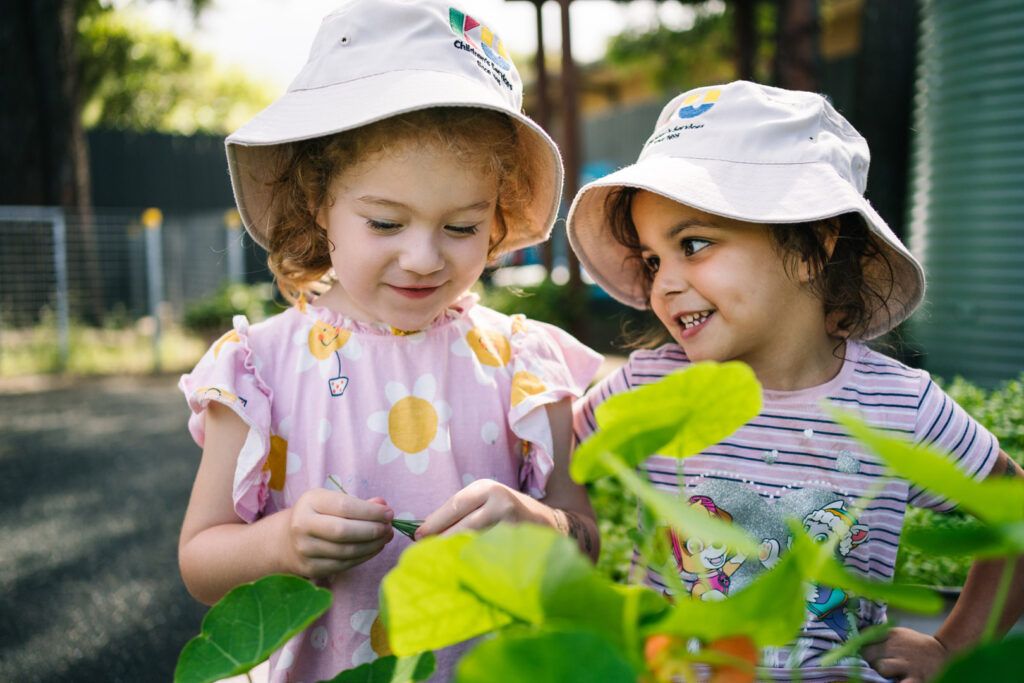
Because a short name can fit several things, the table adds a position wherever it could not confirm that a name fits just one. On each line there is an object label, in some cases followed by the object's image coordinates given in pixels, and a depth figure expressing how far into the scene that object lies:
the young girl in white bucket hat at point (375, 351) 1.13
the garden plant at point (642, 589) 0.35
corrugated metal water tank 4.11
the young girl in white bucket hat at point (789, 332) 1.24
